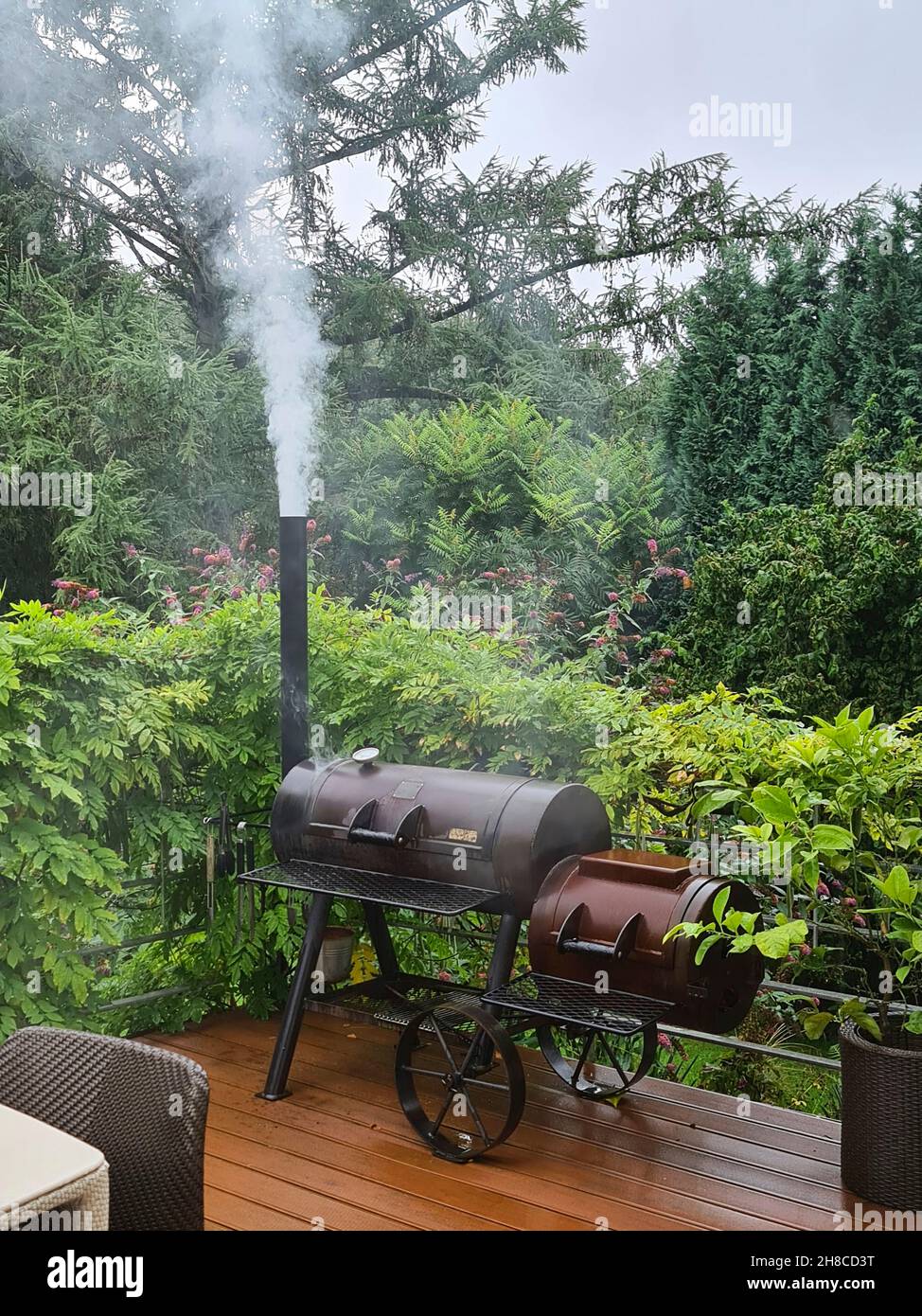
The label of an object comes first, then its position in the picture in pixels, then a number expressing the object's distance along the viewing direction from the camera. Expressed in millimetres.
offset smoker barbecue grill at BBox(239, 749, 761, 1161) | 2781
